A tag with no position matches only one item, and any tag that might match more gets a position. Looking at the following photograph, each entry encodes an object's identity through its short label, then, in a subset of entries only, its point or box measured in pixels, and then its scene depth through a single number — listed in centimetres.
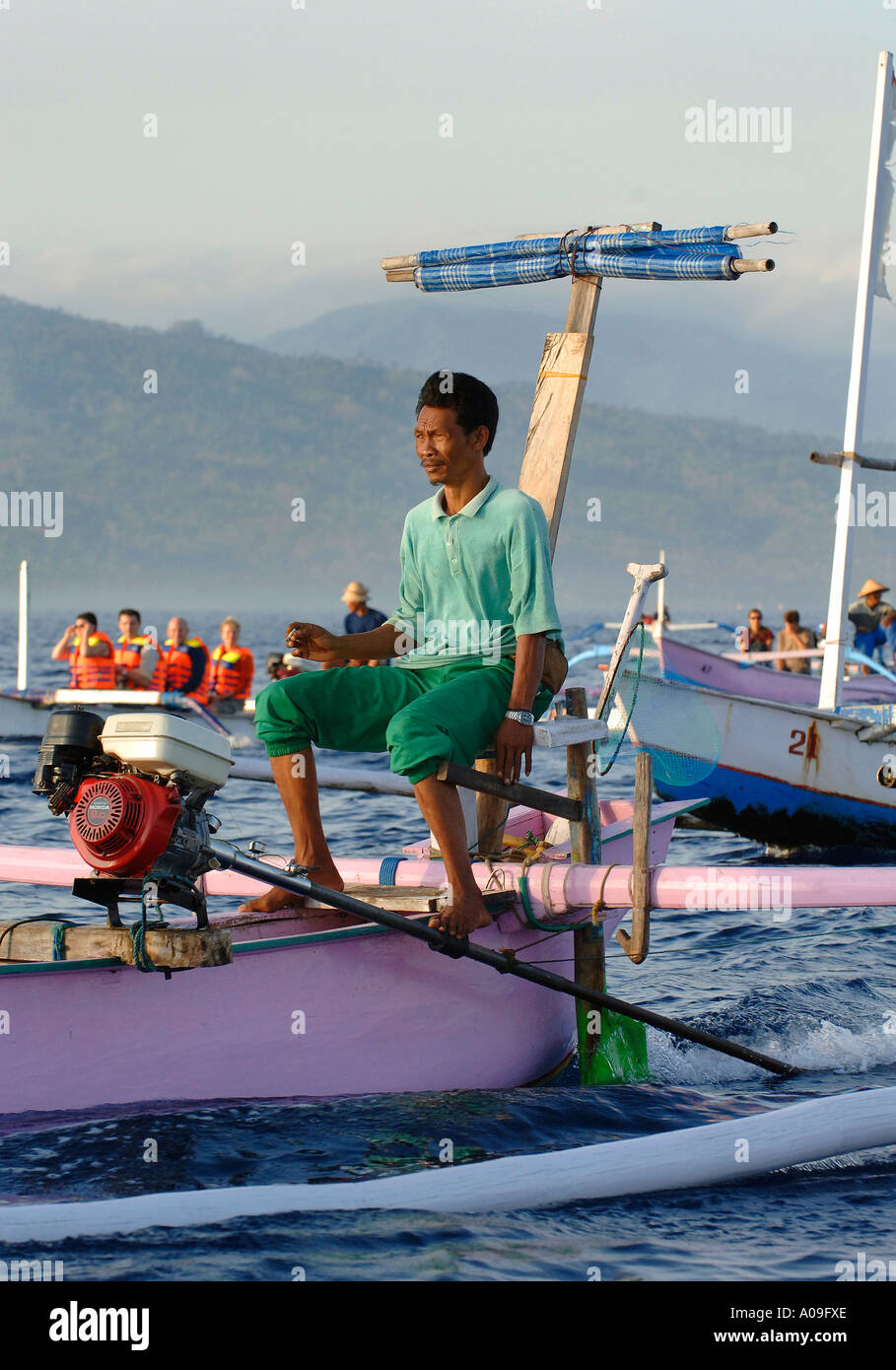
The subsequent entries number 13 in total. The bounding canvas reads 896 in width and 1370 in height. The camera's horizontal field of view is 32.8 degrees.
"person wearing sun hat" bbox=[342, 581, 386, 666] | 1986
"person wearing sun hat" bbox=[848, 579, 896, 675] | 2445
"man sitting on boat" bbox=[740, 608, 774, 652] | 2975
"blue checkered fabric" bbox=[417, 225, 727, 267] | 664
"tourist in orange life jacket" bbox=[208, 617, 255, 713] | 2120
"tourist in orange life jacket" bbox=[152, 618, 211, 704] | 2086
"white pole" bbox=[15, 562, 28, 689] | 2377
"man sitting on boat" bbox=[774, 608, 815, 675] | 2835
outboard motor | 496
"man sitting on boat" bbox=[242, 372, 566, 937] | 589
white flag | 1384
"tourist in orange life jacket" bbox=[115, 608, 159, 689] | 2153
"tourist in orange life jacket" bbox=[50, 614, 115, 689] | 2088
